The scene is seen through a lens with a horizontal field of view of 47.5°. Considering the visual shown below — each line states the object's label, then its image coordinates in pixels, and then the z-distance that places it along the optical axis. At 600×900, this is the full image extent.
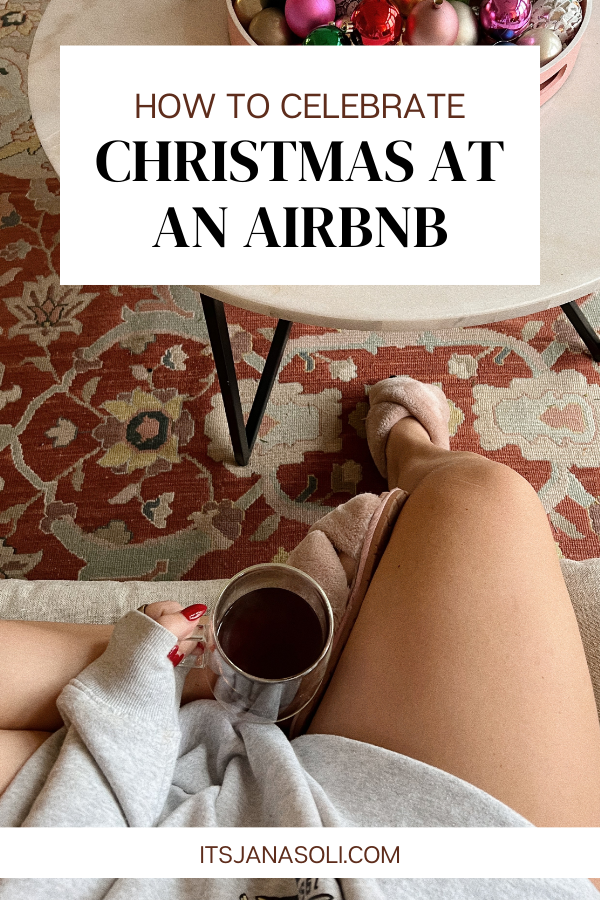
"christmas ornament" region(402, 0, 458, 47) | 0.63
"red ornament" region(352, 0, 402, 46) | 0.64
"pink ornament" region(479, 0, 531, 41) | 0.63
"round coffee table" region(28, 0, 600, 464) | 0.60
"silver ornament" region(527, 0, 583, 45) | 0.65
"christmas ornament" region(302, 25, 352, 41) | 0.64
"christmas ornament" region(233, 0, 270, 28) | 0.67
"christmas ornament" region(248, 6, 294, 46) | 0.66
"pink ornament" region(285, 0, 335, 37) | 0.64
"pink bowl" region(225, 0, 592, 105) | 0.64
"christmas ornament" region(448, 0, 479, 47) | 0.65
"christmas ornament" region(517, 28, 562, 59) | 0.63
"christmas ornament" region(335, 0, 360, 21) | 0.67
